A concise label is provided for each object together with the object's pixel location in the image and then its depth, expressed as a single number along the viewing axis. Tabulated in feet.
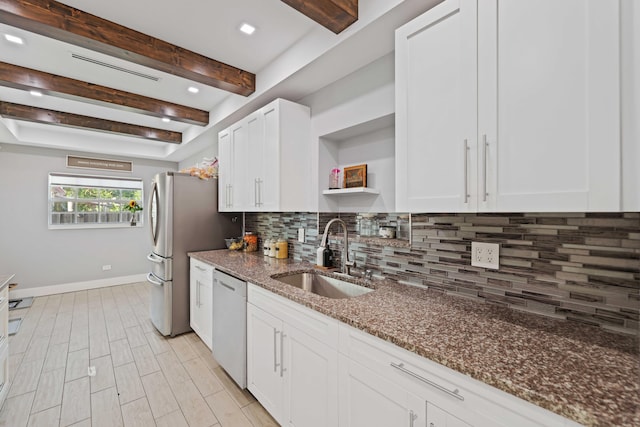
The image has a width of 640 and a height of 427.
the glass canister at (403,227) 6.29
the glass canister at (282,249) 9.29
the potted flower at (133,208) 17.88
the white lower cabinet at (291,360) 4.51
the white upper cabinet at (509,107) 2.85
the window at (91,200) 15.76
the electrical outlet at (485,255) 4.54
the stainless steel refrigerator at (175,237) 9.96
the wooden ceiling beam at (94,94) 8.22
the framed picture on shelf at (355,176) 7.25
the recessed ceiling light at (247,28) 6.56
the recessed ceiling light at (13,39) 6.94
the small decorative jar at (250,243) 10.84
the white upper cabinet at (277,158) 7.86
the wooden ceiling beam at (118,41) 5.49
